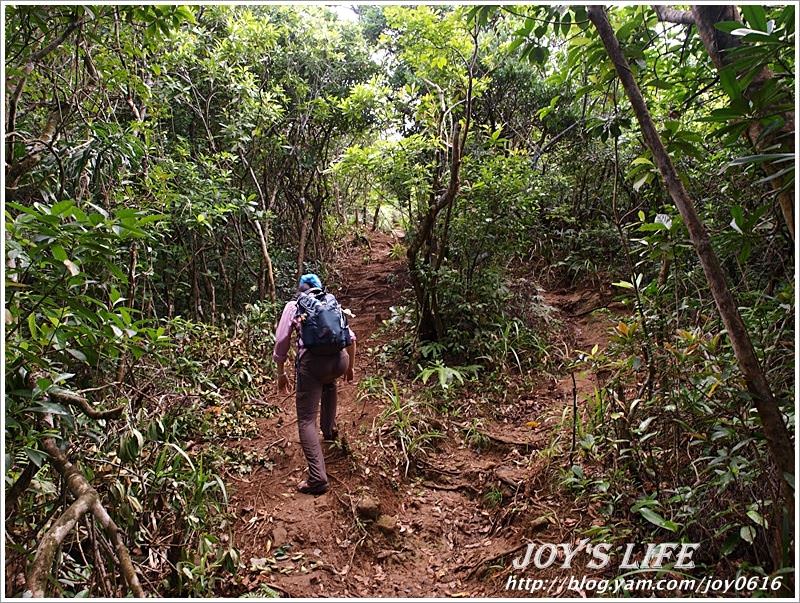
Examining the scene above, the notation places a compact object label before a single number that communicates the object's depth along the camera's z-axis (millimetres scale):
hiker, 4246
